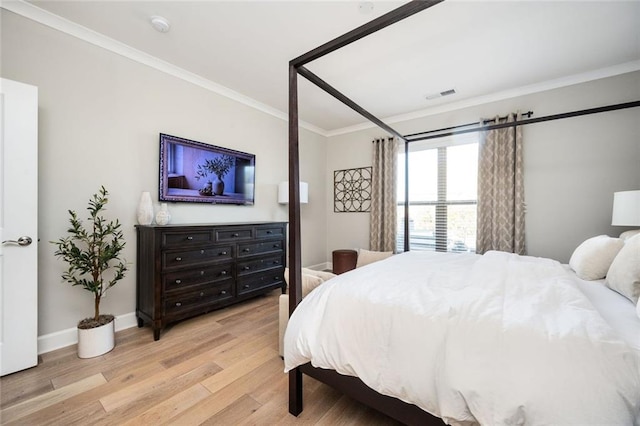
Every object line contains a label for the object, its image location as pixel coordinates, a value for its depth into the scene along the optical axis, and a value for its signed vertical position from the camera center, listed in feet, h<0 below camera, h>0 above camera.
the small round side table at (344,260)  13.20 -2.45
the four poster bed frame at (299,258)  3.76 -0.86
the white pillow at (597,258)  5.87 -1.05
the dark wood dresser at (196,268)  7.65 -1.88
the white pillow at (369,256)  10.89 -1.86
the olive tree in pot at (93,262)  6.60 -1.31
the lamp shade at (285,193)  12.80 +1.03
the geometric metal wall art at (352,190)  14.83 +1.40
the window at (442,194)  11.78 +0.92
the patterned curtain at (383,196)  13.64 +0.94
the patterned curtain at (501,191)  10.39 +0.92
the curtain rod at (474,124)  10.39 +4.00
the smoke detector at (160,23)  6.89 +5.22
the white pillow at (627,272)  4.38 -1.06
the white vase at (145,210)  8.14 +0.11
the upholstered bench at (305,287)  6.07 -1.77
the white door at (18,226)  5.83 -0.29
